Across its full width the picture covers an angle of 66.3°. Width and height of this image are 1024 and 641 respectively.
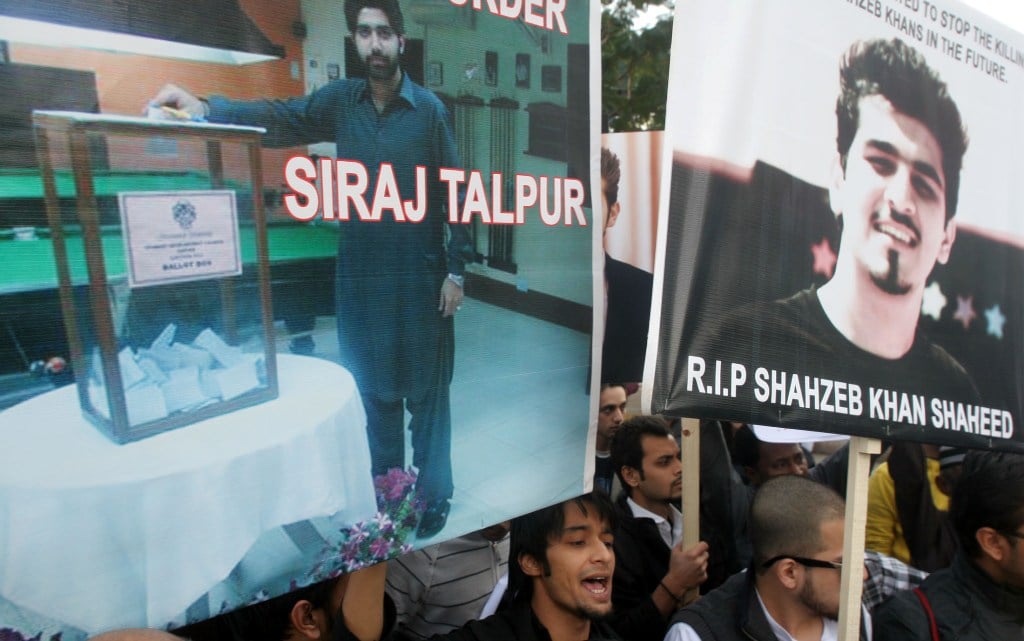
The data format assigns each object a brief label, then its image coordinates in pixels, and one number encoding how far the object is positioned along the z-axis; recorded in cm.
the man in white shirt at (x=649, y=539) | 245
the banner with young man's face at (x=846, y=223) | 175
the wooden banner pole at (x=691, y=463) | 230
